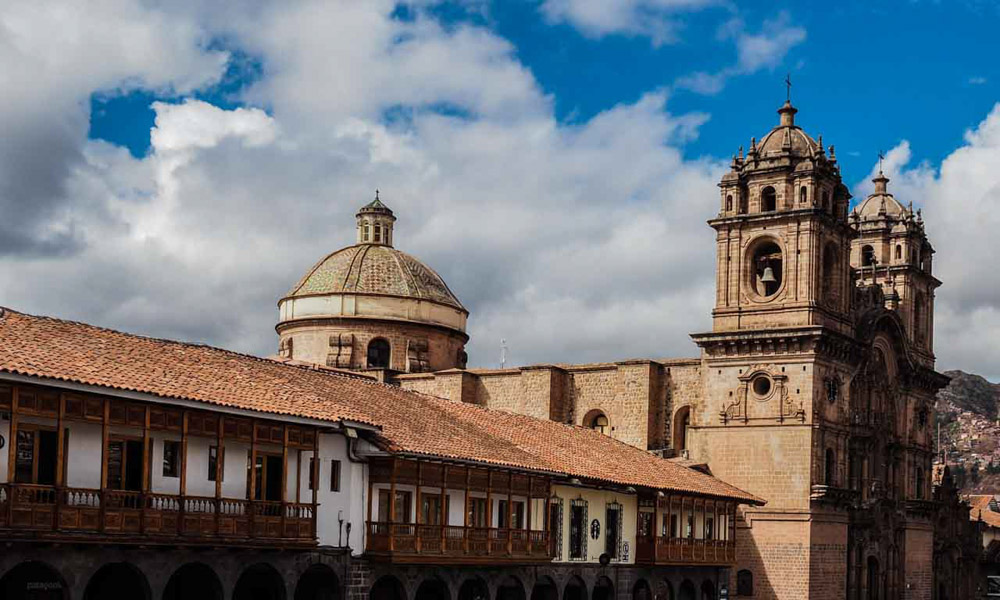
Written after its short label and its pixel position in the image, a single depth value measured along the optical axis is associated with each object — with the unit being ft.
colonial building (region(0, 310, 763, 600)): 85.71
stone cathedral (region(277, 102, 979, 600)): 181.47
